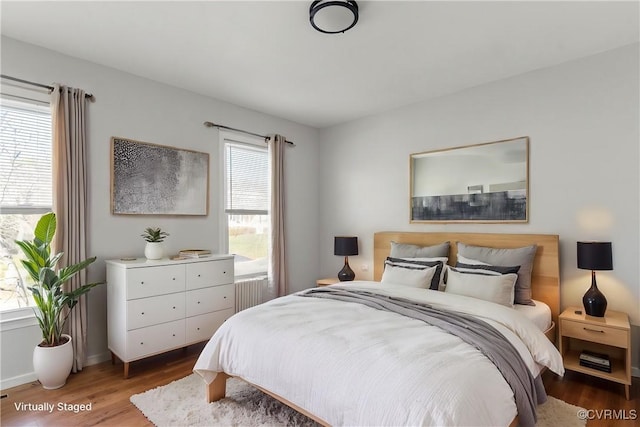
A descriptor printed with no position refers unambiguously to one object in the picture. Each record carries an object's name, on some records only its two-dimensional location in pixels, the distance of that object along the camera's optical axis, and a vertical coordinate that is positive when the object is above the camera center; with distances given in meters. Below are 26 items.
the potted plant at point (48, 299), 2.49 -0.62
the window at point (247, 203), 4.06 +0.14
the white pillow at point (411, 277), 3.15 -0.61
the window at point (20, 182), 2.64 +0.27
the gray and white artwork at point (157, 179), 3.16 +0.36
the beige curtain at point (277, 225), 4.32 -0.14
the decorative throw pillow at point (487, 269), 2.87 -0.50
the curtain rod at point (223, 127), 3.80 +1.00
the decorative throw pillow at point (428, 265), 3.23 -0.52
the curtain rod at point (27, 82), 2.59 +1.05
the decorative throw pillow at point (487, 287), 2.70 -0.61
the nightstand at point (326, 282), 4.27 -0.87
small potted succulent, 3.06 -0.28
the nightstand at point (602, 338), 2.40 -0.93
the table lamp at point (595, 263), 2.57 -0.40
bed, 1.47 -0.76
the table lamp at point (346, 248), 4.30 -0.45
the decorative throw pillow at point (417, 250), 3.54 -0.41
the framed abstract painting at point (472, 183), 3.26 +0.30
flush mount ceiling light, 2.11 +1.28
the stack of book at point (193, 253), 3.31 -0.38
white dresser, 2.78 -0.78
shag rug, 2.13 -1.30
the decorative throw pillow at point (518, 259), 2.91 -0.43
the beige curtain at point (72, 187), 2.76 +0.24
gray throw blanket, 1.73 -0.72
